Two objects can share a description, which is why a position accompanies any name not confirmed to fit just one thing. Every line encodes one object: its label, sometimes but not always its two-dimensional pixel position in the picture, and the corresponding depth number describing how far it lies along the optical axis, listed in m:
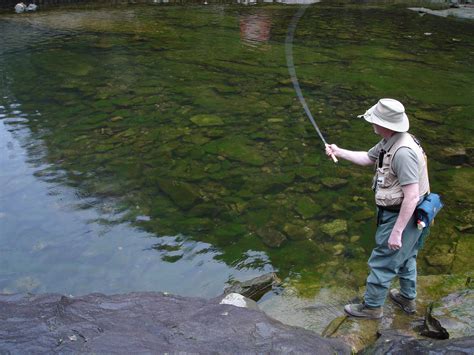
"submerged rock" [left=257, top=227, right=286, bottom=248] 5.35
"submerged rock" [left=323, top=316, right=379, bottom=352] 3.59
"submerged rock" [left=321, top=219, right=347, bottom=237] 5.51
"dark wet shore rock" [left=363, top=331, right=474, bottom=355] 2.83
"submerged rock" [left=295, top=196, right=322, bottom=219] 5.84
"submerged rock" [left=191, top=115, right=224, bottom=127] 8.19
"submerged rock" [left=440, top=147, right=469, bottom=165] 7.08
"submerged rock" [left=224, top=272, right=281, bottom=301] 4.41
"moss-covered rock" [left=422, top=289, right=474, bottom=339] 3.40
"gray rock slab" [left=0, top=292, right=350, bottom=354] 2.94
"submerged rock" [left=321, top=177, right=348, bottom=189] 6.43
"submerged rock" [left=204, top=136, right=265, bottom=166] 7.09
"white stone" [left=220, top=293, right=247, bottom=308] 3.87
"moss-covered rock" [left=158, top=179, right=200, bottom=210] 6.04
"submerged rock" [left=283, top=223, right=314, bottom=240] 5.45
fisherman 3.26
